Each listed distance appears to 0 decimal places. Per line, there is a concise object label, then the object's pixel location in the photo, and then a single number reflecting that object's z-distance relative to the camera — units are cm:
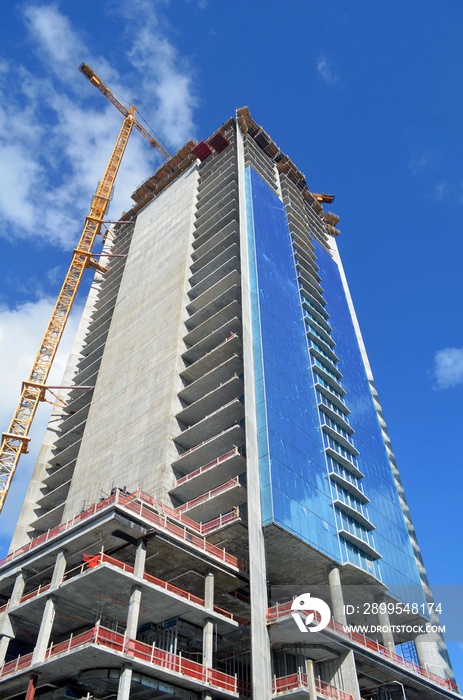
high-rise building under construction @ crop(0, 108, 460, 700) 3616
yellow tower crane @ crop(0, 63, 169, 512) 6925
